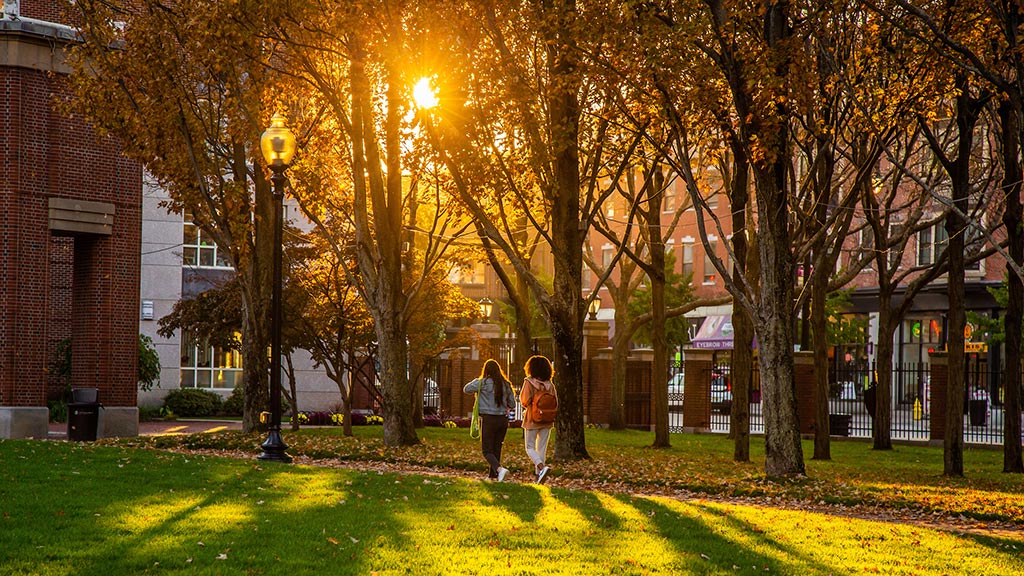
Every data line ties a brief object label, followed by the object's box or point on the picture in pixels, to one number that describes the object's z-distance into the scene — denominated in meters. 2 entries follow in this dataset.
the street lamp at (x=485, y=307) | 37.26
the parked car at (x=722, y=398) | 40.27
